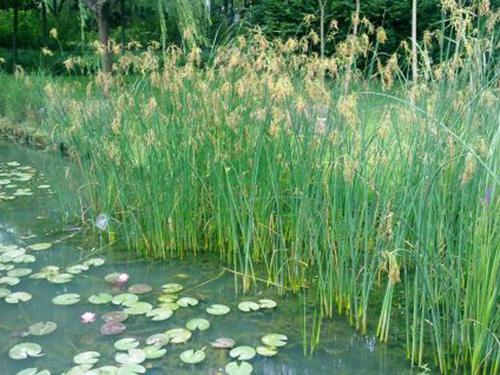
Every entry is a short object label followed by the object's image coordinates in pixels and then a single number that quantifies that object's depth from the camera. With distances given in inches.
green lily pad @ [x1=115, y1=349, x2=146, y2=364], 88.0
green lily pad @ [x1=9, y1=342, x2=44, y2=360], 90.0
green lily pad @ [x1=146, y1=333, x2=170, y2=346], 93.3
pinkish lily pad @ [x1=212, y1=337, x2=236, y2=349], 93.5
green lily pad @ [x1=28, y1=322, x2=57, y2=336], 97.6
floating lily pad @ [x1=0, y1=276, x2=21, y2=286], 115.8
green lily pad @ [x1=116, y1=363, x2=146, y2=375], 84.4
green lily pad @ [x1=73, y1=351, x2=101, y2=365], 88.1
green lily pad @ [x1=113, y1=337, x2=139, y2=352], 91.8
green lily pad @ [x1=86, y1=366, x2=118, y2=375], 83.9
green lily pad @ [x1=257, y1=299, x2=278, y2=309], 106.6
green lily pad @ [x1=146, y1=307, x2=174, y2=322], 101.4
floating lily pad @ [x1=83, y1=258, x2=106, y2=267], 126.8
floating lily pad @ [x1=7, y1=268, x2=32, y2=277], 120.0
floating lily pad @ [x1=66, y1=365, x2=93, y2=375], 84.4
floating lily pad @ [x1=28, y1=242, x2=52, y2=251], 134.9
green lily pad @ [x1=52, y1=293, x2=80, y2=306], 108.2
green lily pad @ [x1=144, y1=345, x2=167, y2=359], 89.6
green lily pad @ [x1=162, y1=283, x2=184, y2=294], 113.9
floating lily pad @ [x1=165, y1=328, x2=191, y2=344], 94.6
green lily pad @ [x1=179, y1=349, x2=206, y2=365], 88.7
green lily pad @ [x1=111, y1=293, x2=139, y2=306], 107.4
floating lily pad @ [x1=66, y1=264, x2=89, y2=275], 122.7
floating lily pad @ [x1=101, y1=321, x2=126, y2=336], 96.6
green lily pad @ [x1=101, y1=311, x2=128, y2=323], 100.8
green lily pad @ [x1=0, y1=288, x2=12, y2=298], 110.2
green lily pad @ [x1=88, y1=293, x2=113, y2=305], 108.1
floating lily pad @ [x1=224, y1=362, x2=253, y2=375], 85.5
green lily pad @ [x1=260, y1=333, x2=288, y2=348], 94.0
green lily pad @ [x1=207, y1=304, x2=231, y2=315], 104.7
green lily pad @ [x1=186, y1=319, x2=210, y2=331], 98.7
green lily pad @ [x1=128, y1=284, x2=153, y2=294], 113.5
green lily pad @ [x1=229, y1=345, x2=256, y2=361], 90.1
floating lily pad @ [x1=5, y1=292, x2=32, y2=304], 108.1
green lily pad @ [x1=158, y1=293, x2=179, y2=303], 108.7
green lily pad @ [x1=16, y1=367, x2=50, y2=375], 84.2
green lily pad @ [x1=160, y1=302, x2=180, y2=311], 105.2
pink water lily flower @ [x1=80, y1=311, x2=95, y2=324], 101.6
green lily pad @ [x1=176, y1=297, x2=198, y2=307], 106.9
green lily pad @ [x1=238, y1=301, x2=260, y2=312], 105.6
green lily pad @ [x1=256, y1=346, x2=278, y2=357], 91.0
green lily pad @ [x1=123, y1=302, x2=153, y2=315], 103.4
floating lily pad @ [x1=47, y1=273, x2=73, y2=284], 117.8
